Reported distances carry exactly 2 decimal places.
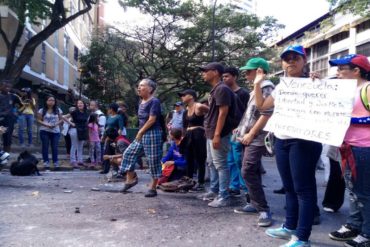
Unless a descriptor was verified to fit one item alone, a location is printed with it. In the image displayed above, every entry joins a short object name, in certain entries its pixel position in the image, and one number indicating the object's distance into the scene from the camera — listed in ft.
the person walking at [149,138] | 20.79
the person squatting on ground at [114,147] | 26.07
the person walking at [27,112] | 43.14
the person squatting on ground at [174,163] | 23.30
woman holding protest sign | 12.07
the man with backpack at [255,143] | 15.12
